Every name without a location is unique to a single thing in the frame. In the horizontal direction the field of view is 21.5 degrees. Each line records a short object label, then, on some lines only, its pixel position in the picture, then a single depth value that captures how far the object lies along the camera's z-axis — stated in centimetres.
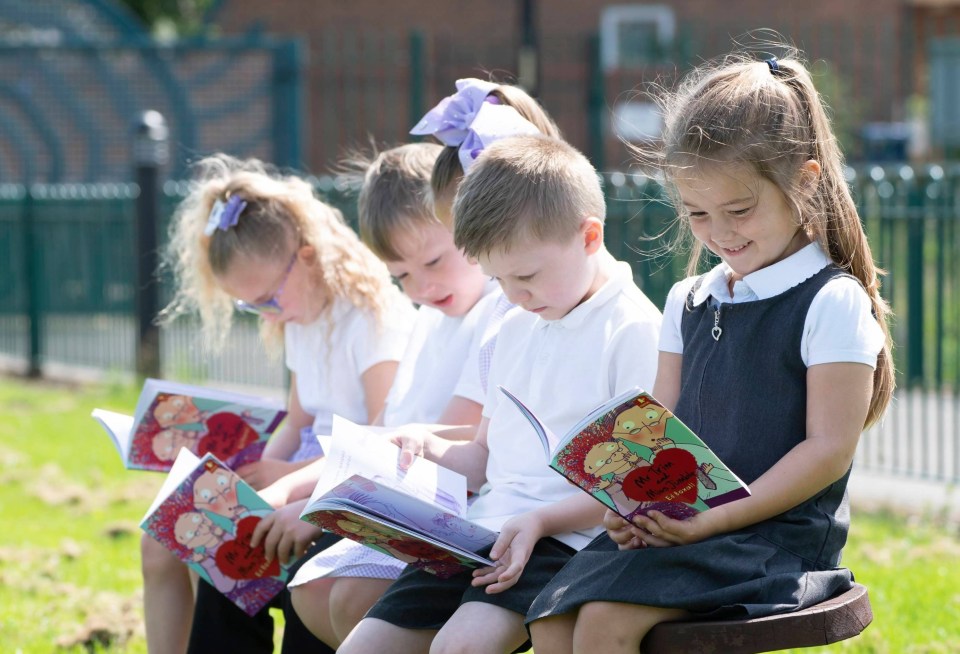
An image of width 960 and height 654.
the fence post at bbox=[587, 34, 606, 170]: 2443
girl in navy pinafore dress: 427
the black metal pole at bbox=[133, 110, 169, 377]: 1694
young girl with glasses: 642
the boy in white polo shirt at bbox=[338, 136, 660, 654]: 484
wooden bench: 413
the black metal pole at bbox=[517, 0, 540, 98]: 2587
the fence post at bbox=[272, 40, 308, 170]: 2468
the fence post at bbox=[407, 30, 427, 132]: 2451
